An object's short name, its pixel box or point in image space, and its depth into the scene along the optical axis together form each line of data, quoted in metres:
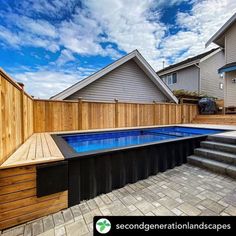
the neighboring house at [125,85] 7.91
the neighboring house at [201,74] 13.89
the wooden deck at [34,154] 2.07
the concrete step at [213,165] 3.37
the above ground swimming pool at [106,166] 2.24
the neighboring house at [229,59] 9.80
